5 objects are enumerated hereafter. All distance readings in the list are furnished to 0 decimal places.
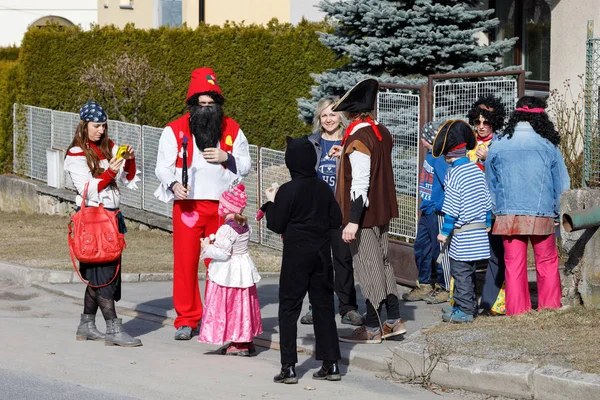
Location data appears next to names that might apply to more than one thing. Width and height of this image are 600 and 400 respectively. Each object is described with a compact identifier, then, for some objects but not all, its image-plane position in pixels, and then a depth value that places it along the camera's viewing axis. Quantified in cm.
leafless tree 2416
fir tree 1787
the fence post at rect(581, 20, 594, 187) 1215
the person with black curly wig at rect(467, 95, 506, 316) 1178
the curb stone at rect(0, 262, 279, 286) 1500
